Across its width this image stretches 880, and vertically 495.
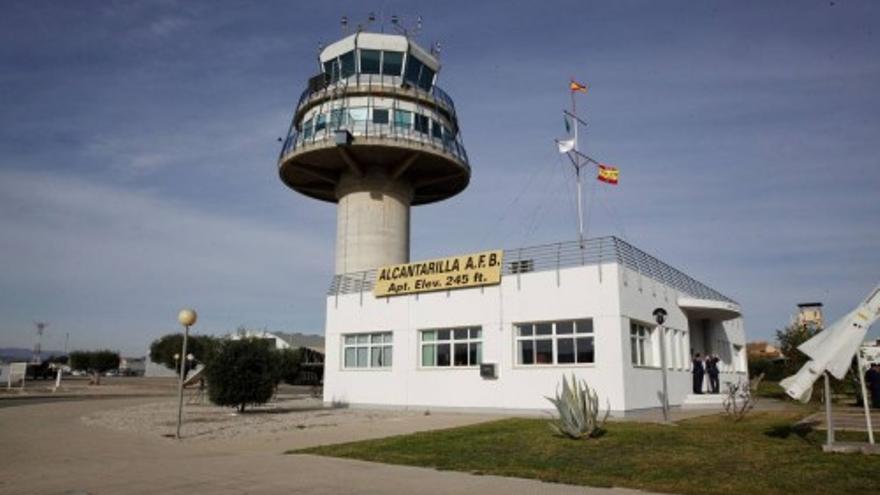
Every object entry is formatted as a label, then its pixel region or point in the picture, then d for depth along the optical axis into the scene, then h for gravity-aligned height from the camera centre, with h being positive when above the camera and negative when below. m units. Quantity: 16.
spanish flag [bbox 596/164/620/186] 25.39 +7.32
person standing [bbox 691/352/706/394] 25.73 -0.47
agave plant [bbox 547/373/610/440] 13.55 -1.11
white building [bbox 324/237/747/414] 20.52 +0.87
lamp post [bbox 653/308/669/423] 16.73 +1.05
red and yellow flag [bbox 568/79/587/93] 26.80 +11.32
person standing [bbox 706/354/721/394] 25.80 -0.39
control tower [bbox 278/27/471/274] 31.59 +10.80
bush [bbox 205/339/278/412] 23.34 -0.53
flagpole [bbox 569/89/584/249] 23.45 +5.88
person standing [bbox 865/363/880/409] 21.53 -0.70
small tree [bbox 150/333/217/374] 80.89 +1.74
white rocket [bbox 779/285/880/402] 11.27 +0.22
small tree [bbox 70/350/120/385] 92.00 -0.01
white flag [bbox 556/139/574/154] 25.41 +8.46
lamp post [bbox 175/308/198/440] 16.48 +1.07
